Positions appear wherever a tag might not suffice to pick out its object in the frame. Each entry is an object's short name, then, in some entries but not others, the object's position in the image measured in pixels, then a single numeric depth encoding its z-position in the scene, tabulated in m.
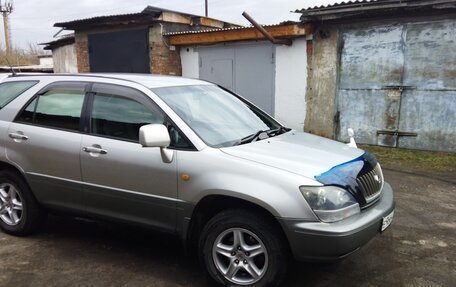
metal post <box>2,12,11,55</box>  37.74
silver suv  2.97
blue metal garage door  8.45
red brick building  12.17
